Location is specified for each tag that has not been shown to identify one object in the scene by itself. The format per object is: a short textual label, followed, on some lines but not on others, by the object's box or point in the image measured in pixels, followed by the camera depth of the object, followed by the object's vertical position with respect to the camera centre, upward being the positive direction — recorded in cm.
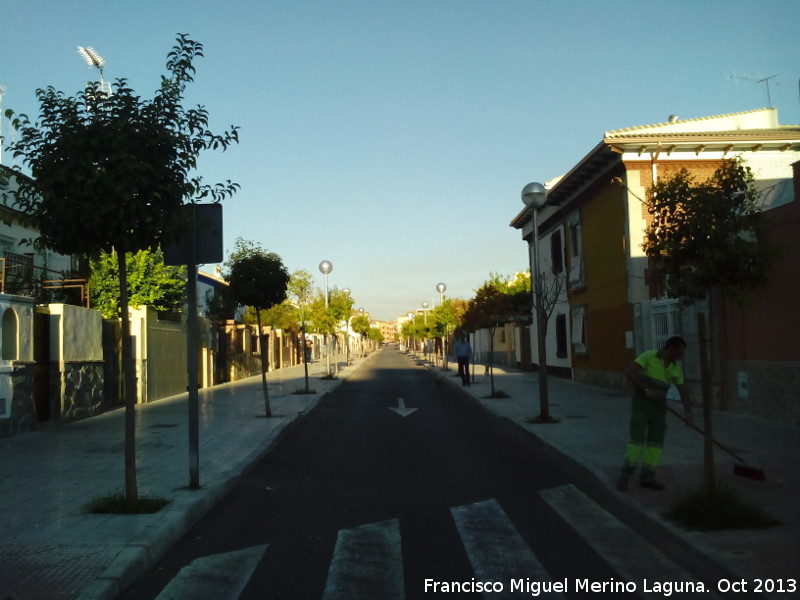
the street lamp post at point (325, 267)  2833 +278
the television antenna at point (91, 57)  2364 +971
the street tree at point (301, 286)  3541 +260
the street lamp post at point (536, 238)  1375 +184
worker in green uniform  728 -79
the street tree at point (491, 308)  2189 +82
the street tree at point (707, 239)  668 +83
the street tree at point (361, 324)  8065 +131
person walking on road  2497 -82
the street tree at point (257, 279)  1609 +137
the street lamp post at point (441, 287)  3889 +252
